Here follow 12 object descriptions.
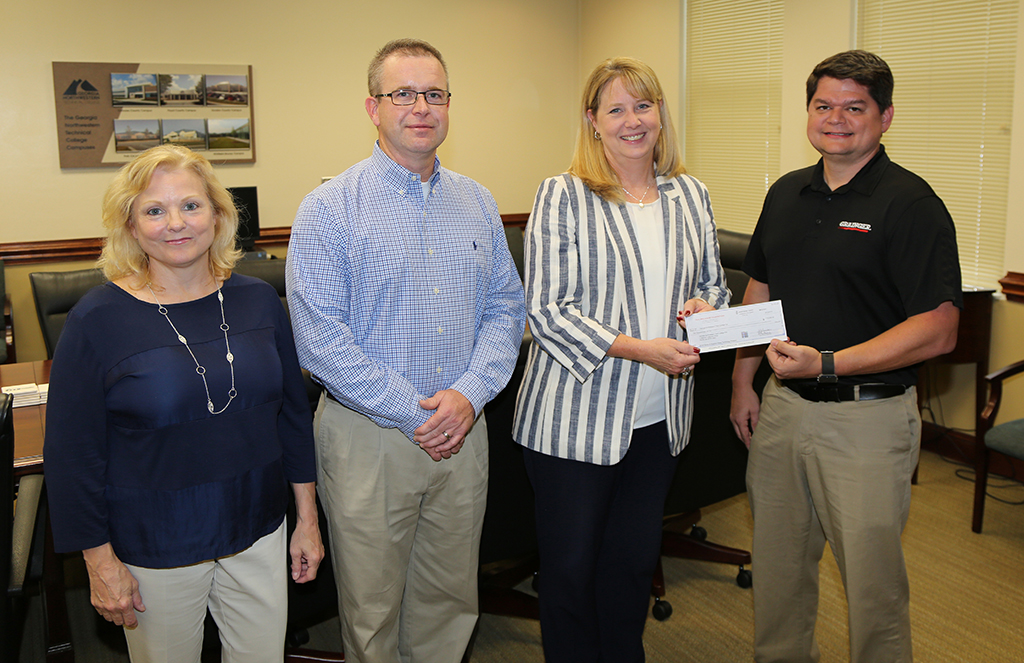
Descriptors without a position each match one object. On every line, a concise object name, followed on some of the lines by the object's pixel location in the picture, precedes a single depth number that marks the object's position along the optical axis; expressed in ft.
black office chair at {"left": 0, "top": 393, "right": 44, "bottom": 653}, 4.42
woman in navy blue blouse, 4.79
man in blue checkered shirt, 5.74
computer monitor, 18.57
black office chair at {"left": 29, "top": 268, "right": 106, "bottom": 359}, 12.01
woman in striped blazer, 6.30
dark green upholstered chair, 10.75
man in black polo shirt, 6.08
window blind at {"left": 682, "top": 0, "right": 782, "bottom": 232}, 17.29
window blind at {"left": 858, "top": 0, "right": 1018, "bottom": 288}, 12.91
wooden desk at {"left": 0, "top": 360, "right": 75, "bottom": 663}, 6.87
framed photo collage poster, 17.87
